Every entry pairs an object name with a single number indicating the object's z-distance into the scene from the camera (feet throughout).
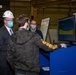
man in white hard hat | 7.49
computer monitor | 7.15
